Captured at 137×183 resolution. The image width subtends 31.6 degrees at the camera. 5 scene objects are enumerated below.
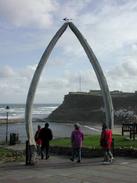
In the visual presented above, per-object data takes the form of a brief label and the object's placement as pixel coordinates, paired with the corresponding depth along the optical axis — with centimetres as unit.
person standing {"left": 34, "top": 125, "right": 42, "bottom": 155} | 908
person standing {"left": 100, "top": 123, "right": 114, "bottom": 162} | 819
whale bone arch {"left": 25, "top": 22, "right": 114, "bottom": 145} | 884
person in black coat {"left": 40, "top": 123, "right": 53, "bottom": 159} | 893
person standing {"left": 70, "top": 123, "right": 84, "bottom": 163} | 853
